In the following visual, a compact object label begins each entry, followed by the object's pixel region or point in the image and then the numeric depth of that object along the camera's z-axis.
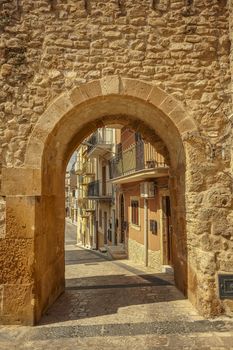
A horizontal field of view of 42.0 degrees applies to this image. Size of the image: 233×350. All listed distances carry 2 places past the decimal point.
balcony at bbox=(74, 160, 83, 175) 22.72
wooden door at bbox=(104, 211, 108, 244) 17.91
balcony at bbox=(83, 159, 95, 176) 21.23
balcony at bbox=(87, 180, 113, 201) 17.25
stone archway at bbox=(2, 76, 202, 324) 4.31
